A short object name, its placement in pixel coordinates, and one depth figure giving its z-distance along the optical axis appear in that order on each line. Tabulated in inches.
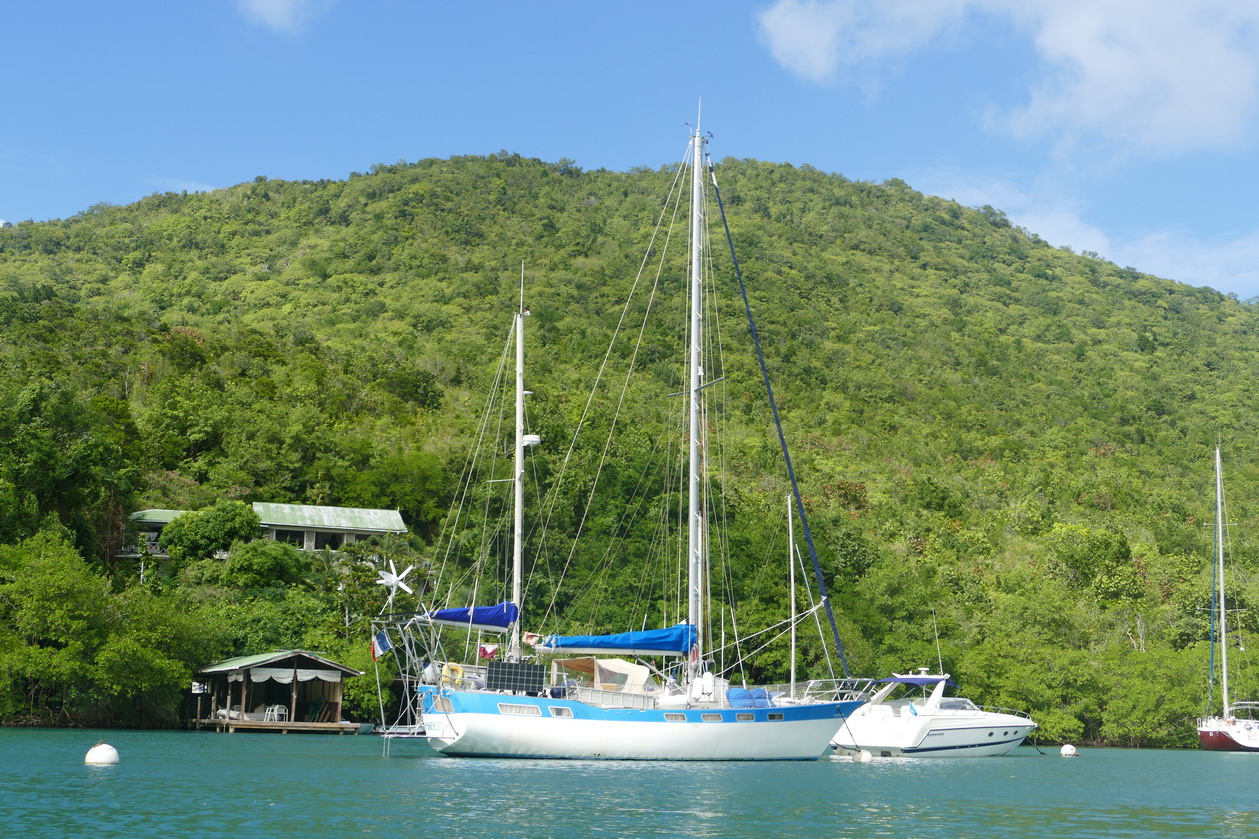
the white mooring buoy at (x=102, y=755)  1185.4
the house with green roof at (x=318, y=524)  2657.5
